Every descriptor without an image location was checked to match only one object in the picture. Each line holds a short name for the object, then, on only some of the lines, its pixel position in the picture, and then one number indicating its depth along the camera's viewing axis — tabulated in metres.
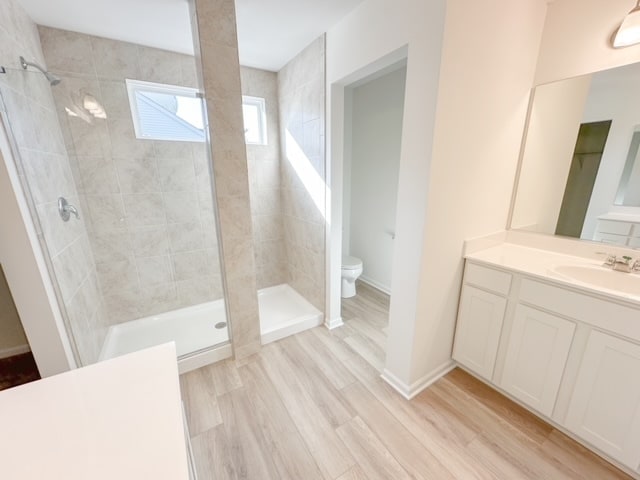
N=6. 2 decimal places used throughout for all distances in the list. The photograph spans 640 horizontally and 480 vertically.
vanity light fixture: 1.31
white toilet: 2.85
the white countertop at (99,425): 0.58
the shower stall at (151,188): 1.64
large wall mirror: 1.46
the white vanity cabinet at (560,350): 1.16
